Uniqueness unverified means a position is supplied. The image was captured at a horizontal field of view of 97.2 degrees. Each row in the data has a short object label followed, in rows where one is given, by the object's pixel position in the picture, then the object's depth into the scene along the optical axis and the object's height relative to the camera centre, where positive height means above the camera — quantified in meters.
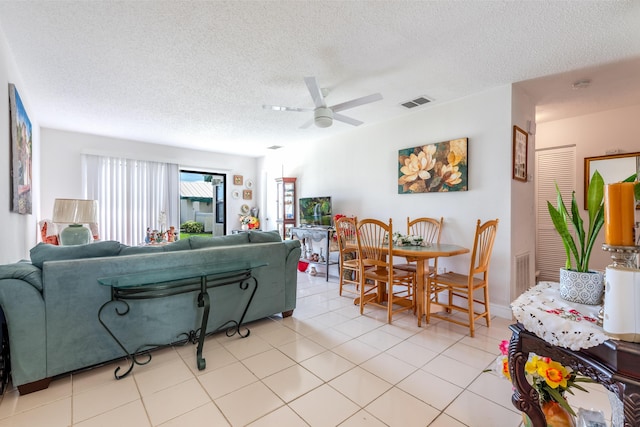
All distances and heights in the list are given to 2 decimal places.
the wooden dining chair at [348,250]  3.43 -0.50
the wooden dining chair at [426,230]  3.31 -0.24
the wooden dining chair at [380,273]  2.84 -0.67
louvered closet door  3.97 +0.24
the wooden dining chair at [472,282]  2.58 -0.68
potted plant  1.09 -0.19
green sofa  1.69 -0.66
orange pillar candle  0.91 -0.01
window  6.69 +0.23
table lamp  3.05 -0.03
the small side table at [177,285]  1.86 -0.53
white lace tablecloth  0.87 -0.37
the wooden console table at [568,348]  0.79 -0.44
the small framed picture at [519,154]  3.02 +0.64
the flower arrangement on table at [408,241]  3.05 -0.32
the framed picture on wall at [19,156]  2.36 +0.54
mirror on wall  3.46 +0.58
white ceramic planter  1.09 -0.30
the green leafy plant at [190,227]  7.14 -0.35
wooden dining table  2.61 -0.40
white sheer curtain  4.97 +0.37
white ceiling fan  2.59 +1.05
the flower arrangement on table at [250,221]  6.38 -0.19
